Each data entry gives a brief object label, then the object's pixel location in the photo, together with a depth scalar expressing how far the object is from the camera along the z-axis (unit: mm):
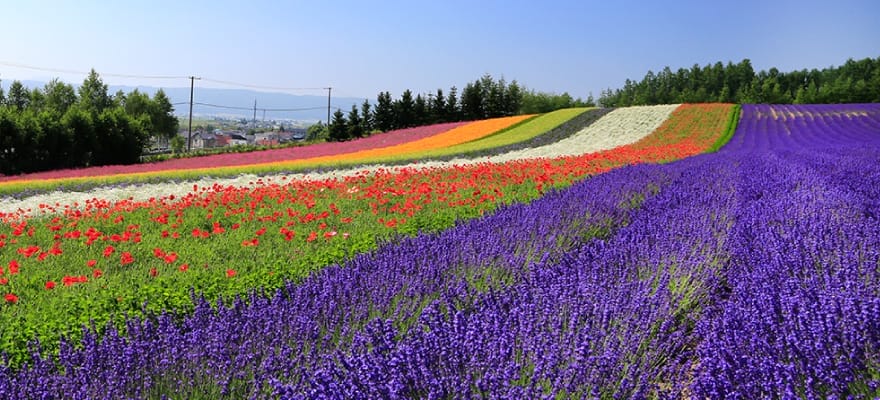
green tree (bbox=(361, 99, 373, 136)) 48981
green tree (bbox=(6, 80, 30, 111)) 64219
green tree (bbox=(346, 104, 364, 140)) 42969
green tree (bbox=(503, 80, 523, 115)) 54094
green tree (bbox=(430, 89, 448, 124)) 50719
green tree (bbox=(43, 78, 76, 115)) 60781
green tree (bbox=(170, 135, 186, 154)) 82800
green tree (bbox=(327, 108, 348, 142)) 41750
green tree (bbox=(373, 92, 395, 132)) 48750
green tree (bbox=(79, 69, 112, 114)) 63344
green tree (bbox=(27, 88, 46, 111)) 61969
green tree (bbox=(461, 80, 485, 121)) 52344
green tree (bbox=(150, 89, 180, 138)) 69812
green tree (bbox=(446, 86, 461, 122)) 51562
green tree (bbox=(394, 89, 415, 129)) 48625
